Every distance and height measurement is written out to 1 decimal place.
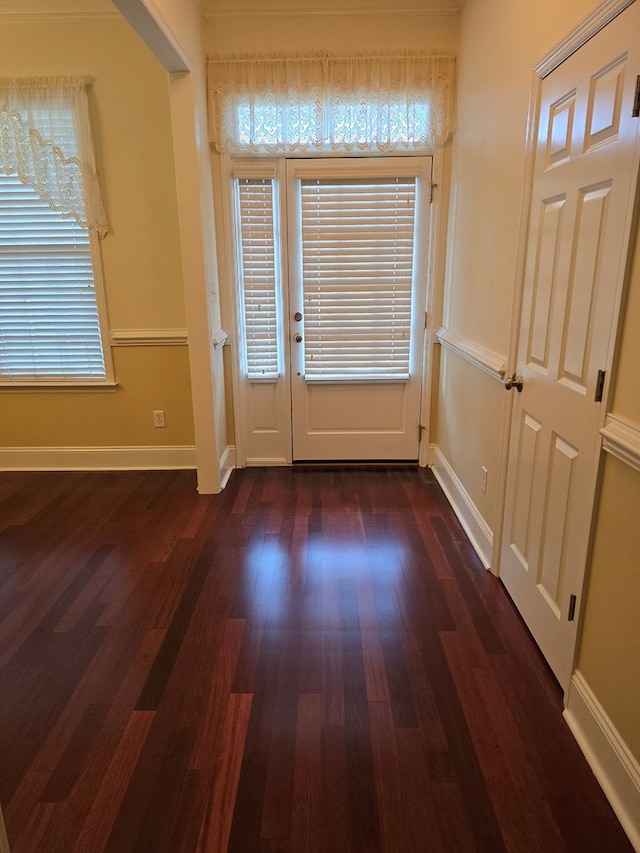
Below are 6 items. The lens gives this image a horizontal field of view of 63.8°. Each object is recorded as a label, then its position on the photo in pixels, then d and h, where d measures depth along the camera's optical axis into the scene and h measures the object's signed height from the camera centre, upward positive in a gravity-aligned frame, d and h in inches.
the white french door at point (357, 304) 130.6 -5.2
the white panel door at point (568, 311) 54.3 -3.5
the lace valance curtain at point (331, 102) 119.6 +41.4
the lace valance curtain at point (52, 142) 121.7 +33.4
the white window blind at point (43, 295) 130.6 -2.5
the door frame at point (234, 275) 128.1 +3.3
